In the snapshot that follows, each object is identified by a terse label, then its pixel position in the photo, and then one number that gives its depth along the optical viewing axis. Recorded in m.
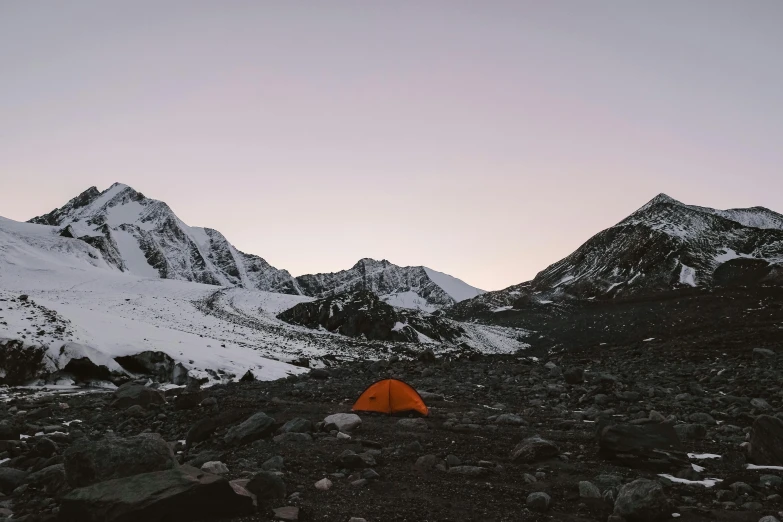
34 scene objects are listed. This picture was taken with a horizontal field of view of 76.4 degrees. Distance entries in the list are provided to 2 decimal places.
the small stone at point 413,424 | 11.13
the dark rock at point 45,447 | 9.39
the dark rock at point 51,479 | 7.35
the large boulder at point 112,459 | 6.78
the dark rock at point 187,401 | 13.87
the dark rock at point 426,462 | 8.34
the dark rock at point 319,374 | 22.22
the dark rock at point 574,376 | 19.39
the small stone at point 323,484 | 7.13
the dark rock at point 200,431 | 10.43
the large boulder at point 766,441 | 8.50
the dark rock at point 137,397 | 14.58
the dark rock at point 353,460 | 8.11
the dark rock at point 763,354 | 22.03
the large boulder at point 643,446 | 8.36
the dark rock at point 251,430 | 9.83
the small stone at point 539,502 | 6.59
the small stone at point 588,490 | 6.96
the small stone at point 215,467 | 7.70
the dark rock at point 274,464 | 7.93
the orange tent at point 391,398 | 12.84
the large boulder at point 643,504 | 6.17
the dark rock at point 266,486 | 6.64
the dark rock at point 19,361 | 18.19
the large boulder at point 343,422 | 10.73
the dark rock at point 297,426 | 10.34
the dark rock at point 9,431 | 10.60
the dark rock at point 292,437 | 9.69
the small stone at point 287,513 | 5.97
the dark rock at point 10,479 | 7.64
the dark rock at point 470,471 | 7.96
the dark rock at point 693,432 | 10.46
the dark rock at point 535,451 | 8.66
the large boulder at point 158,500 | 5.56
